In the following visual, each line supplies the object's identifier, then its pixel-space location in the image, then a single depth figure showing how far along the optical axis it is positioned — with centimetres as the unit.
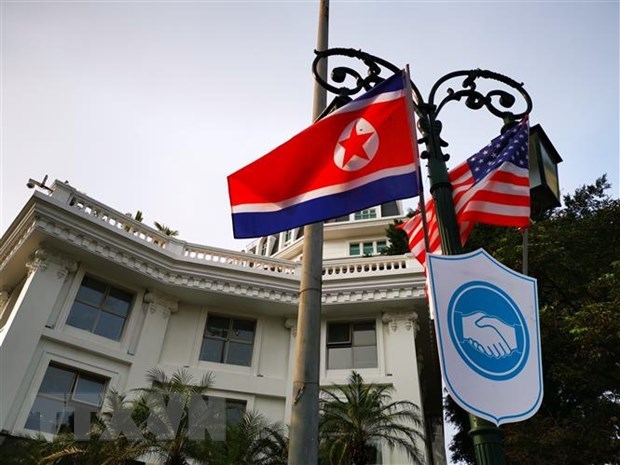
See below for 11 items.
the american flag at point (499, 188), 576
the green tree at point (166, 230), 2725
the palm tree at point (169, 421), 1125
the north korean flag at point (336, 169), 548
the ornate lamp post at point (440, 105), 498
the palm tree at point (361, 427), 1309
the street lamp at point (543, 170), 555
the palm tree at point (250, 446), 1115
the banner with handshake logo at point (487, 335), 385
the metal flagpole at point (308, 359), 418
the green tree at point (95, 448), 1104
